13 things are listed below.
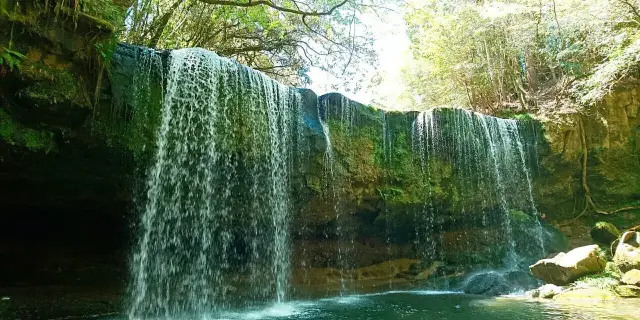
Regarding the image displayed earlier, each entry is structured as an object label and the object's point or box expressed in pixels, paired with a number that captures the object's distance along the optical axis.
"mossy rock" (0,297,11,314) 6.70
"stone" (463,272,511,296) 9.66
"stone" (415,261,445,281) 12.22
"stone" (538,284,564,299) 8.65
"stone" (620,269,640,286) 8.10
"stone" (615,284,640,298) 7.96
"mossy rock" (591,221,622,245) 11.53
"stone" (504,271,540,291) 9.73
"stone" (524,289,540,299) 8.91
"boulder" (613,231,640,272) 8.41
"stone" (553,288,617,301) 8.02
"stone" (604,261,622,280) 8.62
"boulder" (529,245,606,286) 8.92
